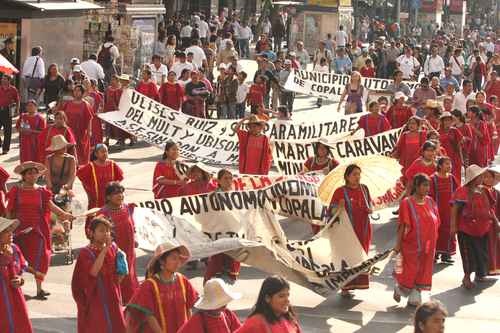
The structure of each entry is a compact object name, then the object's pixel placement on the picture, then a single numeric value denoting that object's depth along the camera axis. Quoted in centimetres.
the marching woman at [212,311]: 873
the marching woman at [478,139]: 2009
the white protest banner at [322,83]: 3083
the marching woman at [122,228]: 1207
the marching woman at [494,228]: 1456
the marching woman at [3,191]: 1405
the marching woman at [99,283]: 1060
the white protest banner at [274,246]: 1314
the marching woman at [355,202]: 1382
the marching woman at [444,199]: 1557
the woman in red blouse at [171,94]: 2530
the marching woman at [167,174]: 1539
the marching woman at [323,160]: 1647
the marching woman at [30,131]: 1967
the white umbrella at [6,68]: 2032
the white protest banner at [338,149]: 1997
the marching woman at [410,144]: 1838
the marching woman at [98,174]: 1485
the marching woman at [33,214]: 1307
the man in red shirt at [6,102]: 2266
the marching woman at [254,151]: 1812
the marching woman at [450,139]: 1861
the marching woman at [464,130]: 1923
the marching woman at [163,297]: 956
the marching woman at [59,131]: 1780
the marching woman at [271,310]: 827
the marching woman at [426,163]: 1592
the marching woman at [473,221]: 1452
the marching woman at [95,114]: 2267
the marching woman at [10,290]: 1045
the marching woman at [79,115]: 2019
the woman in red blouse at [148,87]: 2500
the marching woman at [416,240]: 1326
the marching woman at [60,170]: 1587
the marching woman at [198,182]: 1477
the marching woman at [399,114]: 2142
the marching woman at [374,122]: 2073
